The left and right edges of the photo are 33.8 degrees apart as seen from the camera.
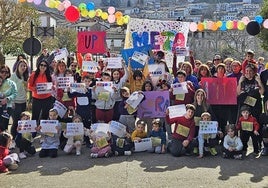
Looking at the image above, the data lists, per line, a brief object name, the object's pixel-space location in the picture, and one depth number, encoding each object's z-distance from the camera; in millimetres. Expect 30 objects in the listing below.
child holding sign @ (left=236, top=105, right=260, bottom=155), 8047
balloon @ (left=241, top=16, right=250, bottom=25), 13612
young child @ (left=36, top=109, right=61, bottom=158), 8008
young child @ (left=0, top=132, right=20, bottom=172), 7098
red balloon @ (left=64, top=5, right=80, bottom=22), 12812
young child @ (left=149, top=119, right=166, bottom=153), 8234
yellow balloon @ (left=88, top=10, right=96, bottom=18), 13577
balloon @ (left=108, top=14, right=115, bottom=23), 14238
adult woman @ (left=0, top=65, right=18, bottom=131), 8453
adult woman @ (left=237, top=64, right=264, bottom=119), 8250
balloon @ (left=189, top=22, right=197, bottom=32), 13751
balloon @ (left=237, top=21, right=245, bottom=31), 13684
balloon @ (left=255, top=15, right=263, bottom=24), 12830
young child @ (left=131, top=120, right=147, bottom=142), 8297
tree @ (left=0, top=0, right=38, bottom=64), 24375
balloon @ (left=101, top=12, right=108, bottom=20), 13962
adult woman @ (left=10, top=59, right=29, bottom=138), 8883
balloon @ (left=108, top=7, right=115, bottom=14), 14497
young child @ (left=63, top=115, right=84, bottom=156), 8172
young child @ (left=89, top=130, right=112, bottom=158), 7926
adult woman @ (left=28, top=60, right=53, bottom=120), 8828
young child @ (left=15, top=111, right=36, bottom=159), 8055
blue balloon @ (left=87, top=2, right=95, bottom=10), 13841
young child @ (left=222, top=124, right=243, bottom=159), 7809
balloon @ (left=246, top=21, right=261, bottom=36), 12203
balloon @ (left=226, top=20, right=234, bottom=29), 14203
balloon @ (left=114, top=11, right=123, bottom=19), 14273
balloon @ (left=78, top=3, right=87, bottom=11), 13532
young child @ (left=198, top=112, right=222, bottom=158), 7933
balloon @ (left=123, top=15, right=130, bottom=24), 14010
